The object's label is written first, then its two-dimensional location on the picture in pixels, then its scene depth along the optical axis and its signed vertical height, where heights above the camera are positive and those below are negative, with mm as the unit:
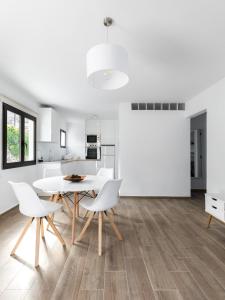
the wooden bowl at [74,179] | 2721 -435
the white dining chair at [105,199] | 2225 -621
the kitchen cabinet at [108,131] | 7277 +704
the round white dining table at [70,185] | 2244 -475
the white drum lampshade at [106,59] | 1688 +821
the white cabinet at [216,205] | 2672 -839
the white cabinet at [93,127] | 7352 +865
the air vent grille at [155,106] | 5004 +1158
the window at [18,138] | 3566 +239
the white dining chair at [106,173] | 3711 -474
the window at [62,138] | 6986 +404
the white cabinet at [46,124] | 5172 +682
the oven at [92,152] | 7348 -118
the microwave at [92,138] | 7340 +430
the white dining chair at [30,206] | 1976 -624
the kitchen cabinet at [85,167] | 6543 -647
